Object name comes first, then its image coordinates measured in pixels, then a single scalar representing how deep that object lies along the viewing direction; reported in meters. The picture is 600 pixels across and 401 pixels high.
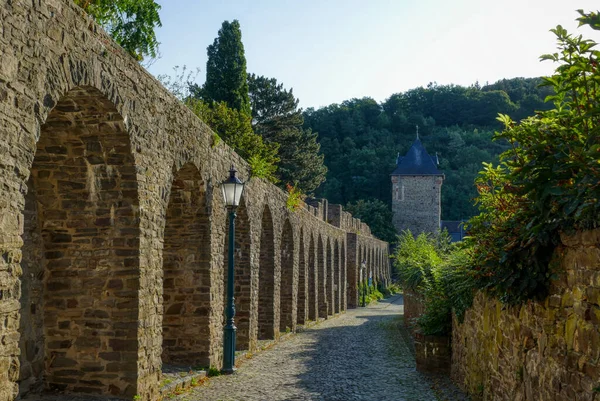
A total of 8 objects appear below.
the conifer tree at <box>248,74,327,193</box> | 40.69
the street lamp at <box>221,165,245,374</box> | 10.80
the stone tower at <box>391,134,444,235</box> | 66.06
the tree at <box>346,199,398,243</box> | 61.72
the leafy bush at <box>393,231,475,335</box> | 8.52
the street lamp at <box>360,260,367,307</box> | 37.82
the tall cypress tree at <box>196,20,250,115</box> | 32.88
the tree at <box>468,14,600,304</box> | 3.88
